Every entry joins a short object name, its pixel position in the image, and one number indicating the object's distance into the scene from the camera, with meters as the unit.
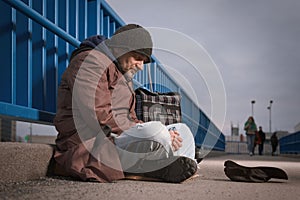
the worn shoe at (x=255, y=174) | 2.99
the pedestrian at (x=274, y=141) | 20.85
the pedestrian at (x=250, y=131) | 14.41
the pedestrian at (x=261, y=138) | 18.62
